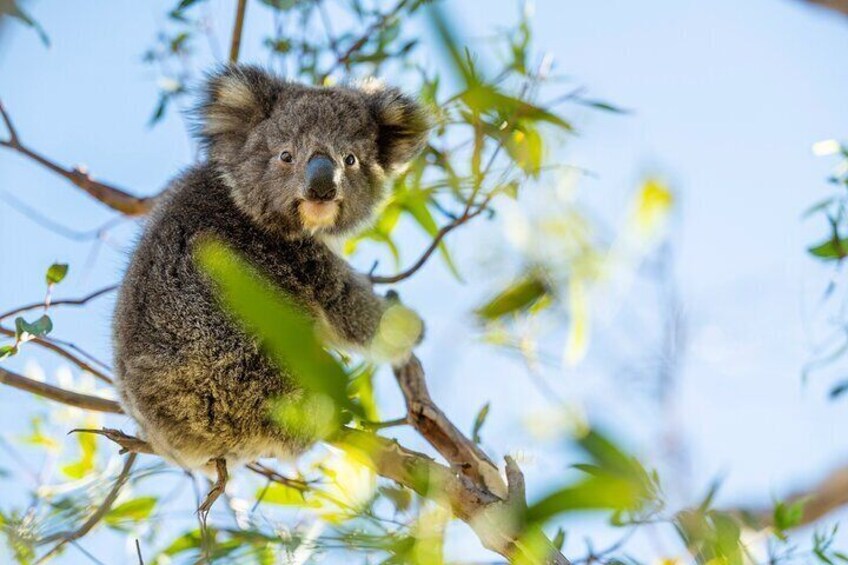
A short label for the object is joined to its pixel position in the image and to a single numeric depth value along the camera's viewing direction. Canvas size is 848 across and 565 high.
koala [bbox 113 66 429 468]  5.56
